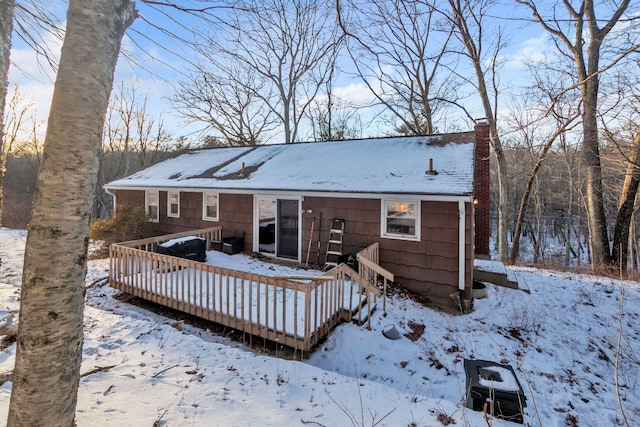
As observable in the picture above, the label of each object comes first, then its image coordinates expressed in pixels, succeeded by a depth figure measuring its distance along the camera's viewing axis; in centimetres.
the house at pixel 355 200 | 755
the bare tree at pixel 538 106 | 966
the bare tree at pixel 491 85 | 1452
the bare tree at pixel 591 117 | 1127
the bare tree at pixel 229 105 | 2155
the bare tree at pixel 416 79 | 1641
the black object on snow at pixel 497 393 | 299
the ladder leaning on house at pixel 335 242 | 883
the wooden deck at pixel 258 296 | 509
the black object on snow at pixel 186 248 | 813
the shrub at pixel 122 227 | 1116
